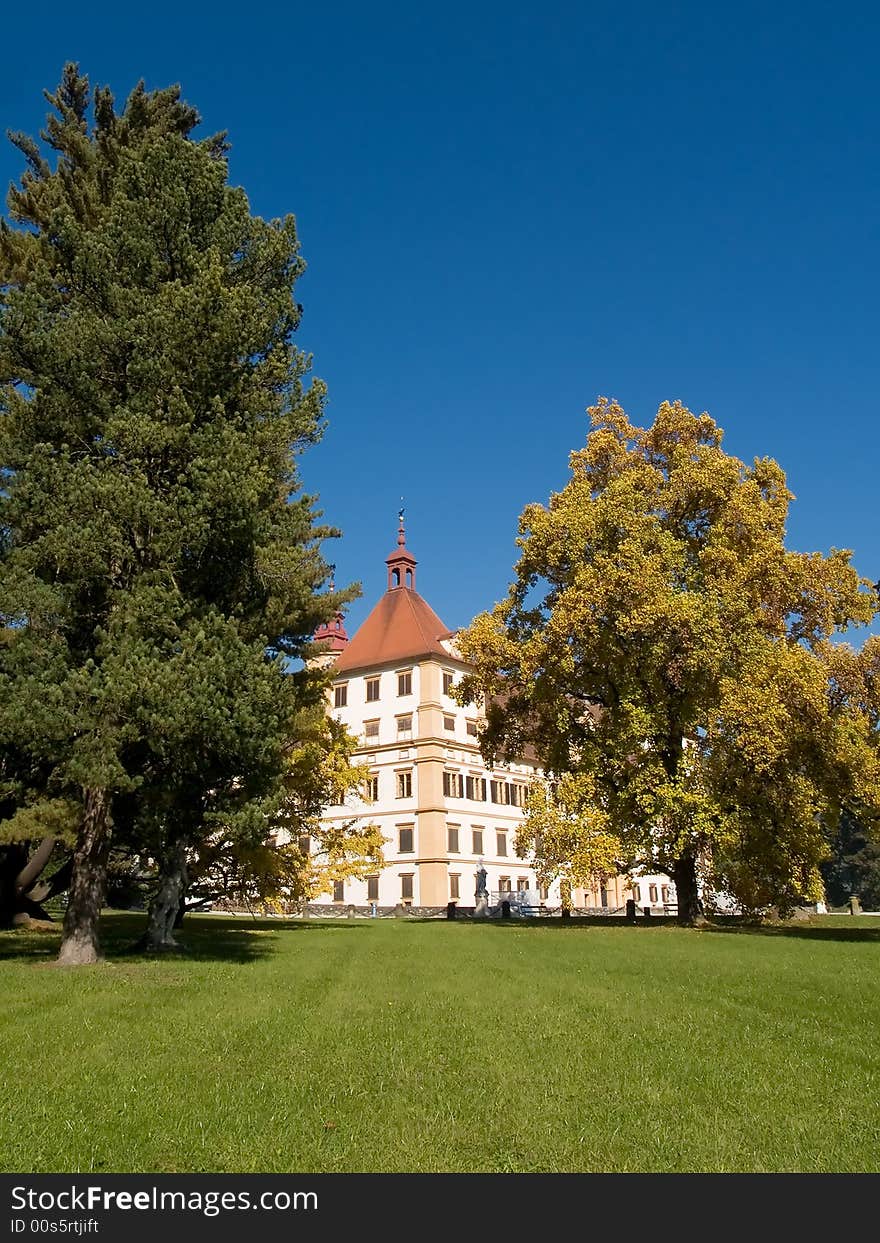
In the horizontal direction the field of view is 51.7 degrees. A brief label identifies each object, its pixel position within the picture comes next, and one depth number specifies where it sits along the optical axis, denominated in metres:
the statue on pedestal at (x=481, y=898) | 48.80
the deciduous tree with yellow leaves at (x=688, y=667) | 23.61
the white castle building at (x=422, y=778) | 51.69
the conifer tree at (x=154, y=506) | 14.10
